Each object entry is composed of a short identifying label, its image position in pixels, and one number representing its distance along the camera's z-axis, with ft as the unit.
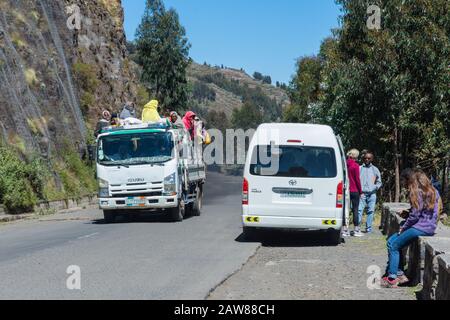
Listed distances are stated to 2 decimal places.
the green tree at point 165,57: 235.20
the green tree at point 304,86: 178.70
